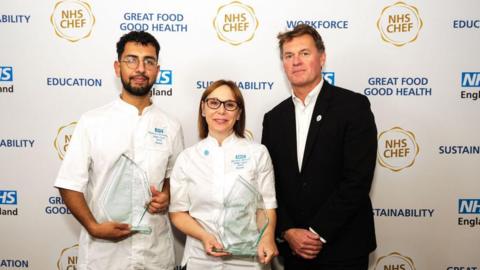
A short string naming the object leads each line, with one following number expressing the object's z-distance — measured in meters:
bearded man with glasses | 1.67
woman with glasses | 1.57
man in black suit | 1.63
